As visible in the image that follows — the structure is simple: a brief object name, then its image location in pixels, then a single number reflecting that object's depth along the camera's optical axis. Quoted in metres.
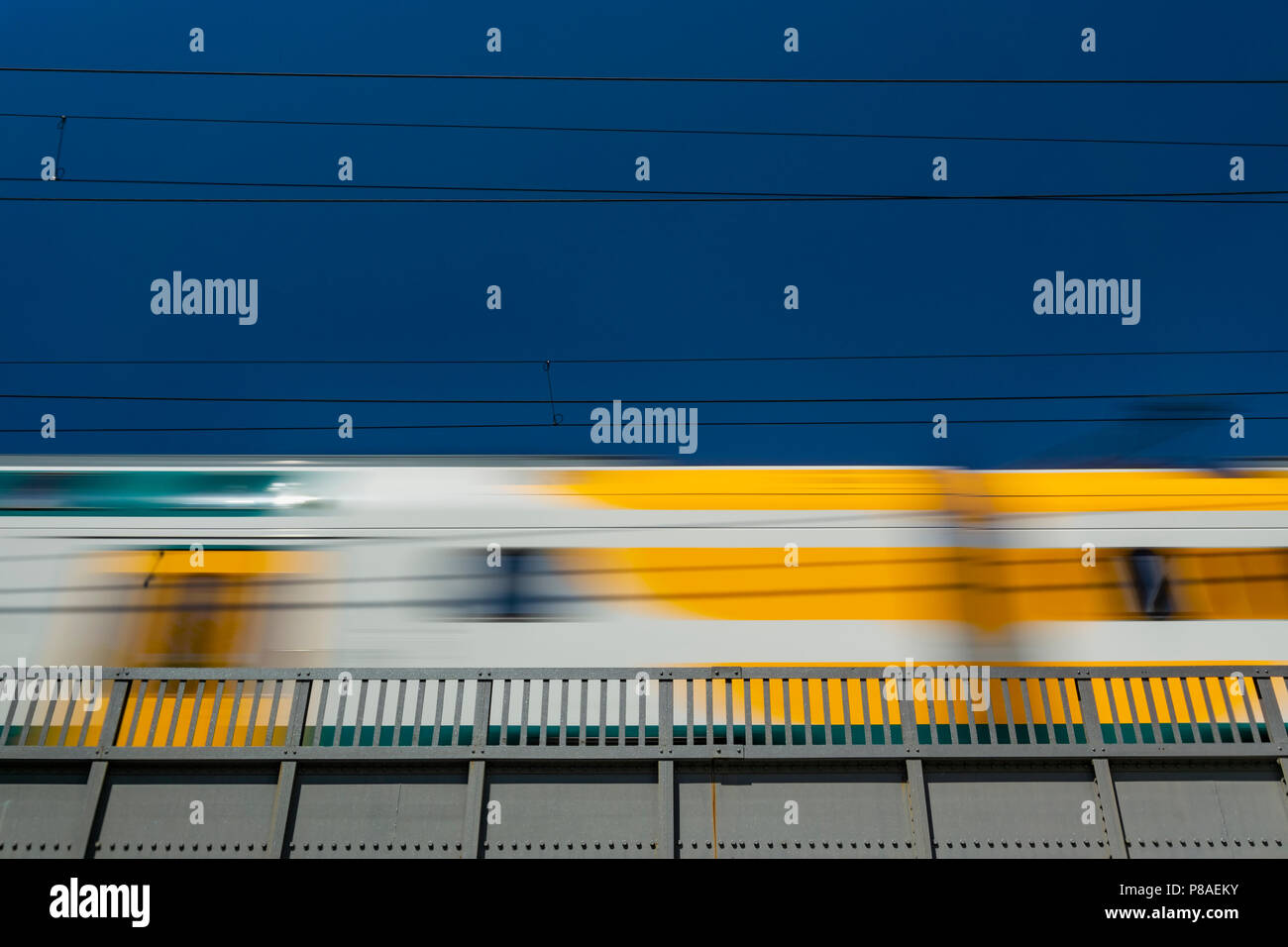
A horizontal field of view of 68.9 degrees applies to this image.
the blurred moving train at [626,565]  8.02
